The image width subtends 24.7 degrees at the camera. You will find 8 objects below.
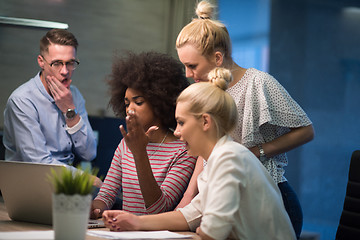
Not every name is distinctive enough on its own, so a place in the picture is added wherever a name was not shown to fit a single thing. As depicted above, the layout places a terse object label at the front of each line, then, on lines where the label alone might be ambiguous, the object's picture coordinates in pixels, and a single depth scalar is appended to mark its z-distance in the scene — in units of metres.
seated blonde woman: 2.34
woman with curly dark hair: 3.05
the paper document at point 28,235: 2.30
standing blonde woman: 2.86
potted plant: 2.21
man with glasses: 3.89
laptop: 2.55
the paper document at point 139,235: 2.39
